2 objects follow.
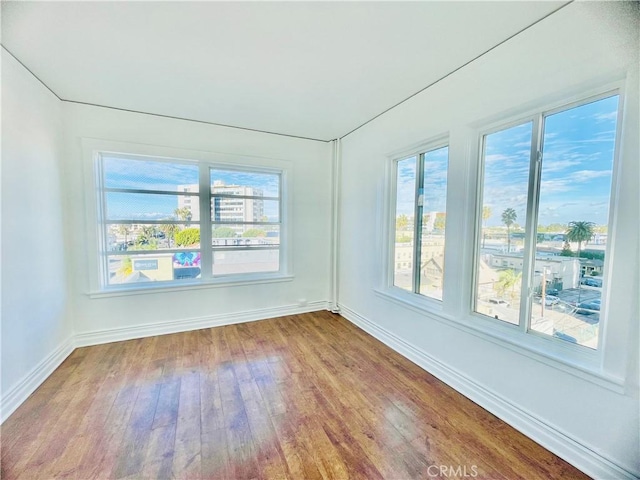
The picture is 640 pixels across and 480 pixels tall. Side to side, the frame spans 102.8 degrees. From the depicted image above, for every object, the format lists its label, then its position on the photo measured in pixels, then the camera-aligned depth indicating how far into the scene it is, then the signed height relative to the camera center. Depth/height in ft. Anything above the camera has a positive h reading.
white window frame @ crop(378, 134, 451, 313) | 7.86 -0.23
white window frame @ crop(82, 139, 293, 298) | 8.94 +0.58
